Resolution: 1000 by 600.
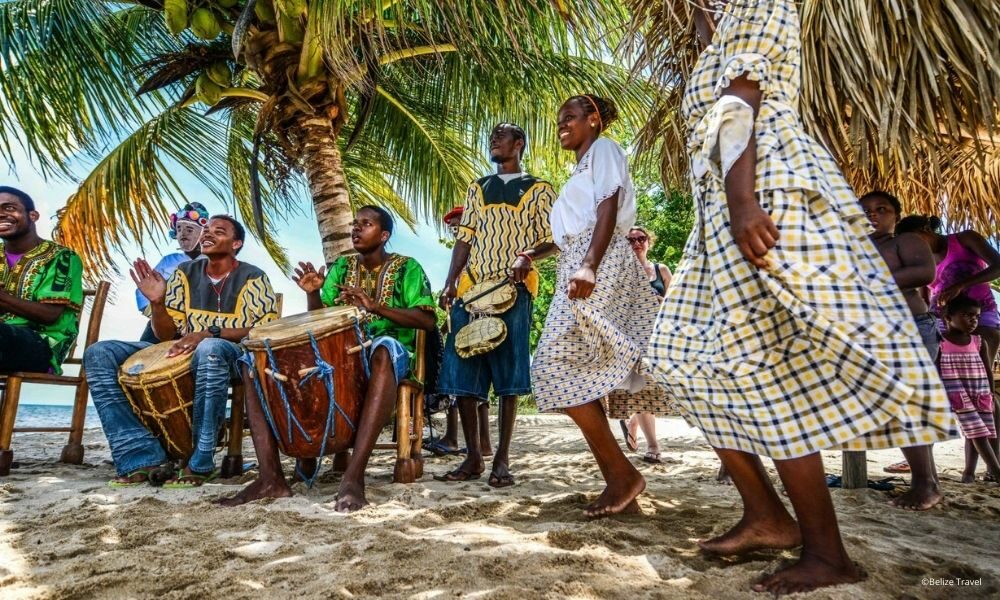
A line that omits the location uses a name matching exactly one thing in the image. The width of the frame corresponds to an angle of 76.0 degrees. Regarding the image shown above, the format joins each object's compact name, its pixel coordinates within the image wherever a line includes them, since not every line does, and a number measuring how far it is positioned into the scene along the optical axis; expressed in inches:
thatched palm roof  100.8
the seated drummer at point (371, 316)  109.8
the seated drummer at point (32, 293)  143.9
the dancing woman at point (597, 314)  95.1
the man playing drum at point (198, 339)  128.1
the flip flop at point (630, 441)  191.6
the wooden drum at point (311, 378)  109.8
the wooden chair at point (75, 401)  141.9
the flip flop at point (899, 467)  156.4
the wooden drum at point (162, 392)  126.6
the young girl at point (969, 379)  139.0
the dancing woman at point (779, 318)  60.2
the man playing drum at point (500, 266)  134.6
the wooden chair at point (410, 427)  126.0
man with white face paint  203.8
